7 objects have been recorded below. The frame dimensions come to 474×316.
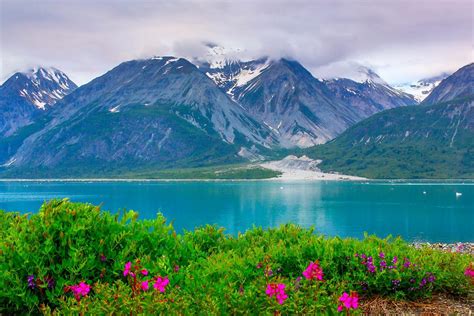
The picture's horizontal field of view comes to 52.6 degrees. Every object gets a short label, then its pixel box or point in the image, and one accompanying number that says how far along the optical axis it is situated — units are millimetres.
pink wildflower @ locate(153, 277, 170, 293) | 10634
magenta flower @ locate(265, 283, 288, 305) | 10273
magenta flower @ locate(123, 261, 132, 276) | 11986
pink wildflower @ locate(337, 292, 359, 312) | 9797
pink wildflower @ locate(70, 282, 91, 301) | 10920
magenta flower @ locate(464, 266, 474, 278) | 15266
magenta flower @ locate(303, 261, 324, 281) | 11398
